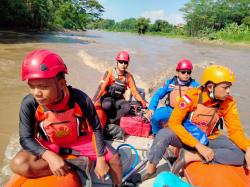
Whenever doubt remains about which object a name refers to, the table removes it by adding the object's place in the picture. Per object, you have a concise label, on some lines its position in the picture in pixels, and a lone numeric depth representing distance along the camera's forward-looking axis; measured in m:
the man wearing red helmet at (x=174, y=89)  2.24
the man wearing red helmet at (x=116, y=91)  2.38
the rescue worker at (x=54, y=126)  1.13
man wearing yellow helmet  1.49
